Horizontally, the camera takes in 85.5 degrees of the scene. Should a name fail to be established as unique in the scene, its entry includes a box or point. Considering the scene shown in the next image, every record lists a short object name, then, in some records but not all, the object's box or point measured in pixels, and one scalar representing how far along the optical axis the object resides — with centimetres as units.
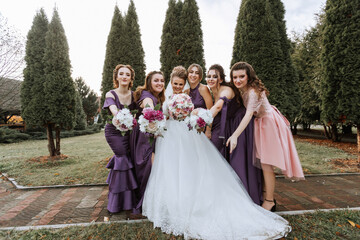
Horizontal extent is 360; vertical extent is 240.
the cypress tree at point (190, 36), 684
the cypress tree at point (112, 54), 754
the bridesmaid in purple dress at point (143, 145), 353
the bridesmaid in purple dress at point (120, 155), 347
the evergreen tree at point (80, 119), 2074
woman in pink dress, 313
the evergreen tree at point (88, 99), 2878
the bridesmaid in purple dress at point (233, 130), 335
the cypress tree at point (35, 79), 748
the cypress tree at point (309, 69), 1348
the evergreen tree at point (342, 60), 646
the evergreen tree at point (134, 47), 759
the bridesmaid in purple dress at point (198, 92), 374
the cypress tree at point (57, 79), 748
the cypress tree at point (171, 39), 690
